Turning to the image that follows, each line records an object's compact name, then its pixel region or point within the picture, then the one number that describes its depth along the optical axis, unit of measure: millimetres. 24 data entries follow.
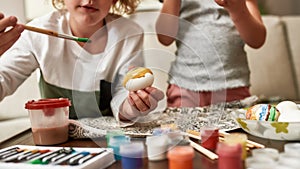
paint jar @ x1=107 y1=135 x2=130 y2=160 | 627
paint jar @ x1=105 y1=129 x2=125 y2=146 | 678
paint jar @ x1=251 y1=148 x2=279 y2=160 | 558
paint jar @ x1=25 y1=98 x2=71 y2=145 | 727
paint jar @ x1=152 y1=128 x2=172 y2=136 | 650
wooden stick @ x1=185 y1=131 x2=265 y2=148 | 658
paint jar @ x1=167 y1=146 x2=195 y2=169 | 532
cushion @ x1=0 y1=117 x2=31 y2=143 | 1290
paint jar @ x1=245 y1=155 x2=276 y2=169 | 528
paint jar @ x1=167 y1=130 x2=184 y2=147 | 618
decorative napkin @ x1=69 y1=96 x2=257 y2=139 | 758
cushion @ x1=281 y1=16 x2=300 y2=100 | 1675
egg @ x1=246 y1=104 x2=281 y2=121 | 718
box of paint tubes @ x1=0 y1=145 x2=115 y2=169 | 561
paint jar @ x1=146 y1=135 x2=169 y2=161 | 608
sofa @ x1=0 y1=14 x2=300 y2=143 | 1553
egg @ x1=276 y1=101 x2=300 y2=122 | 708
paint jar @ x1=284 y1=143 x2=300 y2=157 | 553
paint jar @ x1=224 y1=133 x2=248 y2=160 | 573
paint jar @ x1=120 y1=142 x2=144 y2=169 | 575
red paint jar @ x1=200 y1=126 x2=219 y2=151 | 667
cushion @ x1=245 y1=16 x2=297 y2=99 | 1637
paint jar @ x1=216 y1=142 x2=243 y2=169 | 504
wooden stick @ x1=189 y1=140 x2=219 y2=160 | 612
